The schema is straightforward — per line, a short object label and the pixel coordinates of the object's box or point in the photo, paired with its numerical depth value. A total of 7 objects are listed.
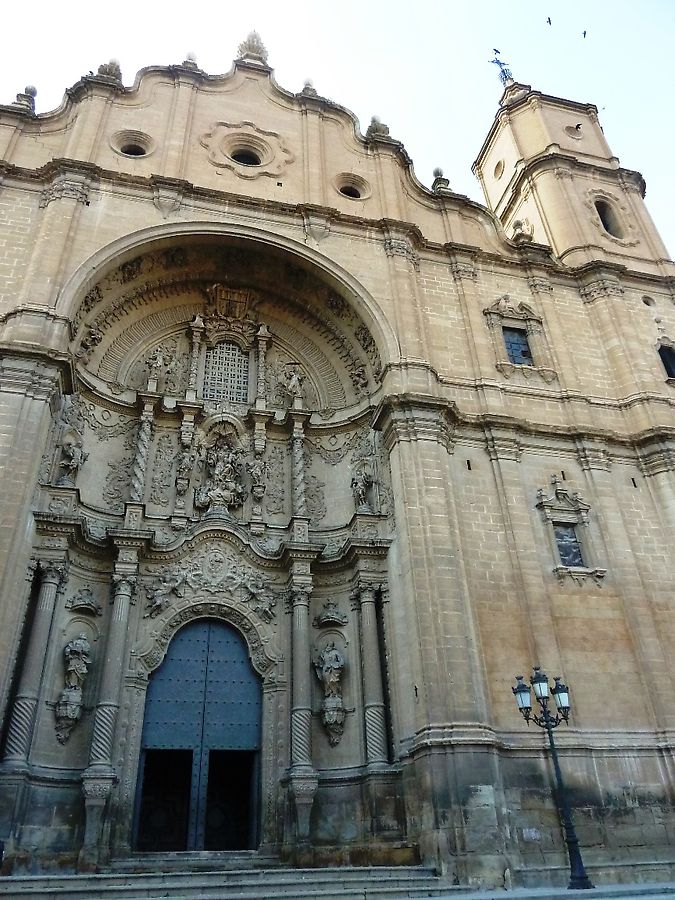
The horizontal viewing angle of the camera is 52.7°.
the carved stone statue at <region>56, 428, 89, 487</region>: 14.78
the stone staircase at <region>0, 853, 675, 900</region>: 9.33
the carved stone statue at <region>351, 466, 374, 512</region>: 16.27
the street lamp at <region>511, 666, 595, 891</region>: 10.21
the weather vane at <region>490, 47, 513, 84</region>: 33.94
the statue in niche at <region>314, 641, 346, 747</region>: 14.05
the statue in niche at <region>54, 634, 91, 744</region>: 12.84
